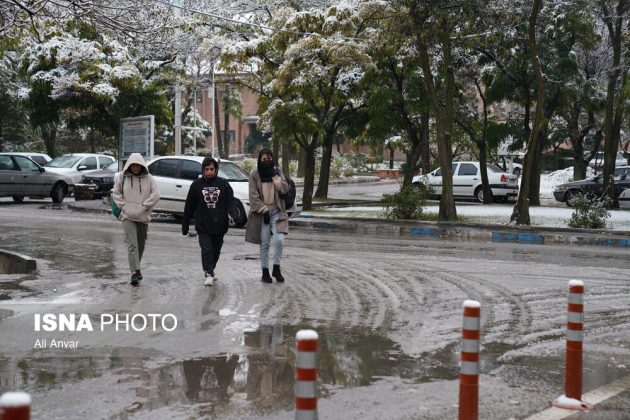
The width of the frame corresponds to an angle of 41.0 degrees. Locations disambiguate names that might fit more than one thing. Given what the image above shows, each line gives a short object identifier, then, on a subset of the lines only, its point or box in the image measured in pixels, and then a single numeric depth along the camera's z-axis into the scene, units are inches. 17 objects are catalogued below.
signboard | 990.4
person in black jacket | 429.1
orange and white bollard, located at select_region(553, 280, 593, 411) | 227.3
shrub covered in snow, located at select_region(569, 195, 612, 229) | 824.9
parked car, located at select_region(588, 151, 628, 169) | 1904.9
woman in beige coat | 430.6
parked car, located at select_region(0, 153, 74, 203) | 1078.4
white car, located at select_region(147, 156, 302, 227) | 842.8
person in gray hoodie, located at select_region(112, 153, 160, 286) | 424.2
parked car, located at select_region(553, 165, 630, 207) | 1145.1
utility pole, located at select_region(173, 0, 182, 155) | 1154.7
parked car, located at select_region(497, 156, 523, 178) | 1635.7
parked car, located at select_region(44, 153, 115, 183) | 1270.9
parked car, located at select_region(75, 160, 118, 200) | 1162.6
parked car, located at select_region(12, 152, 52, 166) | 1416.1
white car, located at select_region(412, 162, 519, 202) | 1299.2
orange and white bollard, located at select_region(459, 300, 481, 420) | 197.2
